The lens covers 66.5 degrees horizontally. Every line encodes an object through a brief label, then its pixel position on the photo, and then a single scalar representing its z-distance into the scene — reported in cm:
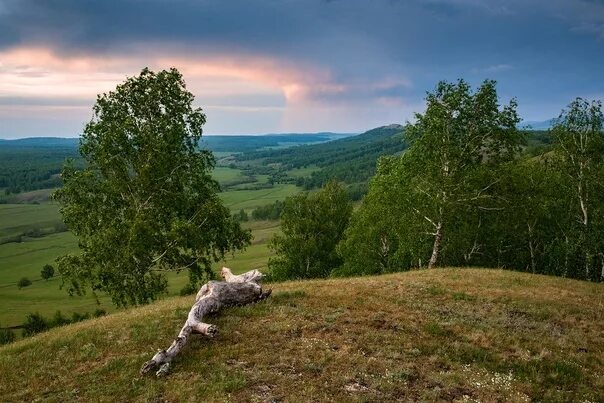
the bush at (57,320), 8057
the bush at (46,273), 17425
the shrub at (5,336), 7649
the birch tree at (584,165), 4753
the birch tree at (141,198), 3294
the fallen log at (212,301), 1591
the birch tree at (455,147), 4112
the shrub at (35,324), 8119
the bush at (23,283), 16700
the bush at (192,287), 3913
